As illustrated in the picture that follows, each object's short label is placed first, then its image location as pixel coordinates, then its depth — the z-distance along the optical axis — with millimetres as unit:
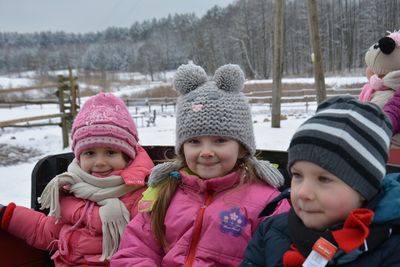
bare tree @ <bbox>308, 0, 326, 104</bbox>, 9156
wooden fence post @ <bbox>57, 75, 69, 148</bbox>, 11383
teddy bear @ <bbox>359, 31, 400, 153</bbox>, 3047
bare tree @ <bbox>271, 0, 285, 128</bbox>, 10367
